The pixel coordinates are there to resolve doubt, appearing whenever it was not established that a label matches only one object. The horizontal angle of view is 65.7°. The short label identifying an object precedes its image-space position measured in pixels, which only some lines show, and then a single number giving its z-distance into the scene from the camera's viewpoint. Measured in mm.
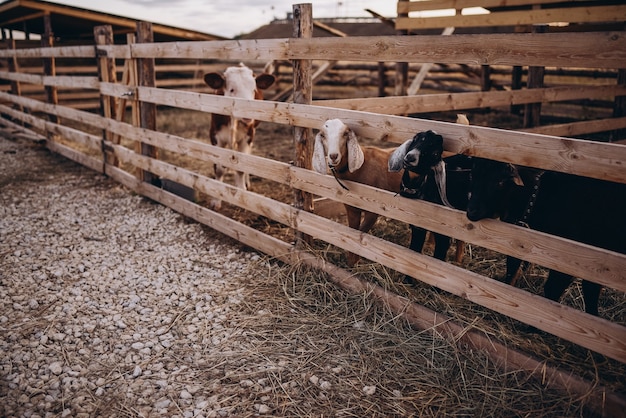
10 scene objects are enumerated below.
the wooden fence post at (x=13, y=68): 11121
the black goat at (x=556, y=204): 3137
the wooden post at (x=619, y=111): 7812
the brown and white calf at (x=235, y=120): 6566
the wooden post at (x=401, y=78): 8461
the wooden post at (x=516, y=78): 9033
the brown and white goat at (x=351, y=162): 3699
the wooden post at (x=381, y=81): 11547
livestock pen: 2676
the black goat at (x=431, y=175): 3168
